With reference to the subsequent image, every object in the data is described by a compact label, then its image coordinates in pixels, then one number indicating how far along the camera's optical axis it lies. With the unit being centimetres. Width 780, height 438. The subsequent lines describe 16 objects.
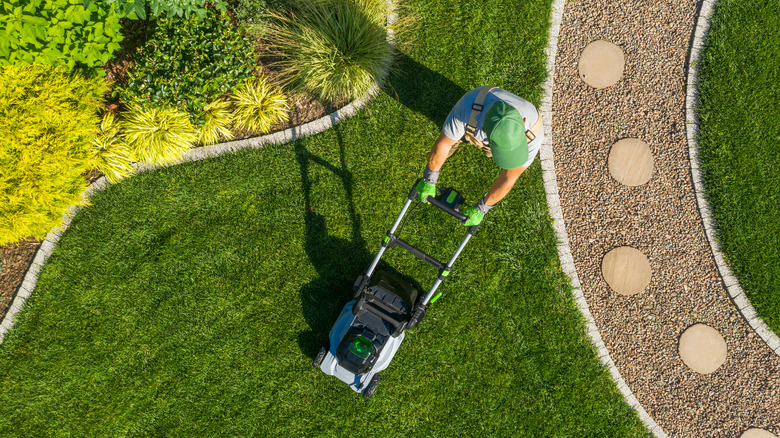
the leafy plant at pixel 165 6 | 356
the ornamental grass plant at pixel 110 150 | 511
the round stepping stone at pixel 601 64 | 574
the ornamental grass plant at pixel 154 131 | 507
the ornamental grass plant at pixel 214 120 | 528
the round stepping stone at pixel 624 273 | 560
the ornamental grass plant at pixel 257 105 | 534
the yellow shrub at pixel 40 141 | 436
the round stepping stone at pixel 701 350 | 557
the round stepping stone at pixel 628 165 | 568
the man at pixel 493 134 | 337
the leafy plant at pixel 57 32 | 400
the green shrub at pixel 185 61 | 471
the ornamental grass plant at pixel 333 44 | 518
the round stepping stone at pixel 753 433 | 555
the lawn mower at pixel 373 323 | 469
